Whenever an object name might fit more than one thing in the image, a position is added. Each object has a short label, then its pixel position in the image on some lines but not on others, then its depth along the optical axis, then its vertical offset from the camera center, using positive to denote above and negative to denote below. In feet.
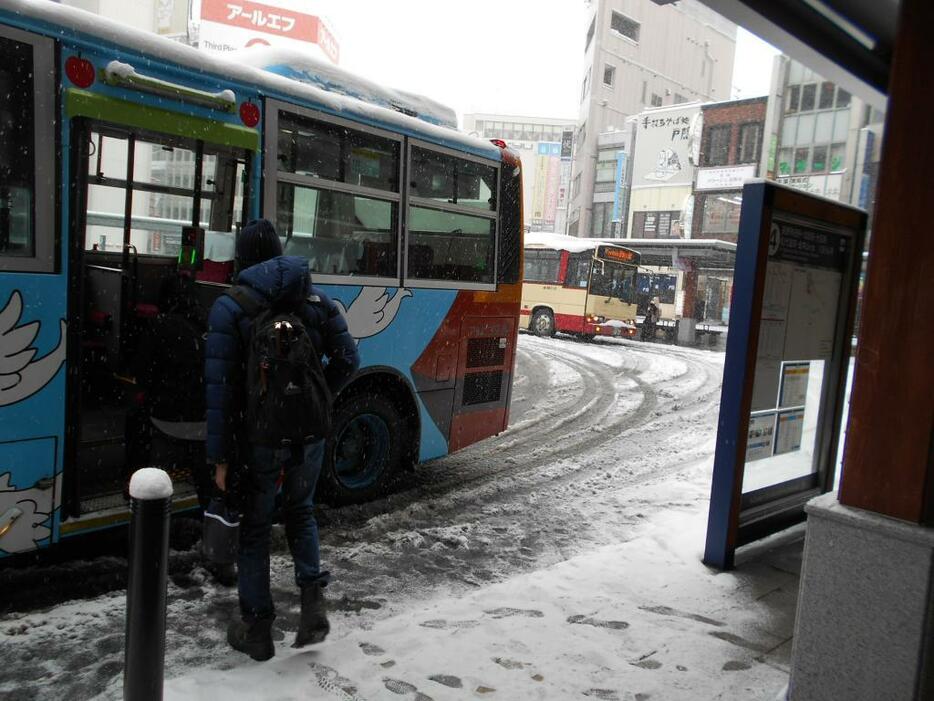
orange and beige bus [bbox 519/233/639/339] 76.95 -1.37
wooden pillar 8.55 -0.18
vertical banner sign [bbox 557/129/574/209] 233.14 +38.12
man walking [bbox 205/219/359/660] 10.25 -2.20
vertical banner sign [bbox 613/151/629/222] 161.38 +19.57
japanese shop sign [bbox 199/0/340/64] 108.47 +35.10
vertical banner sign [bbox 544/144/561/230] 271.49 +32.06
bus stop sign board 14.62 -1.61
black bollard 7.64 -3.65
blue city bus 12.23 +0.16
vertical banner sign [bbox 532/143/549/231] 270.87 +33.05
